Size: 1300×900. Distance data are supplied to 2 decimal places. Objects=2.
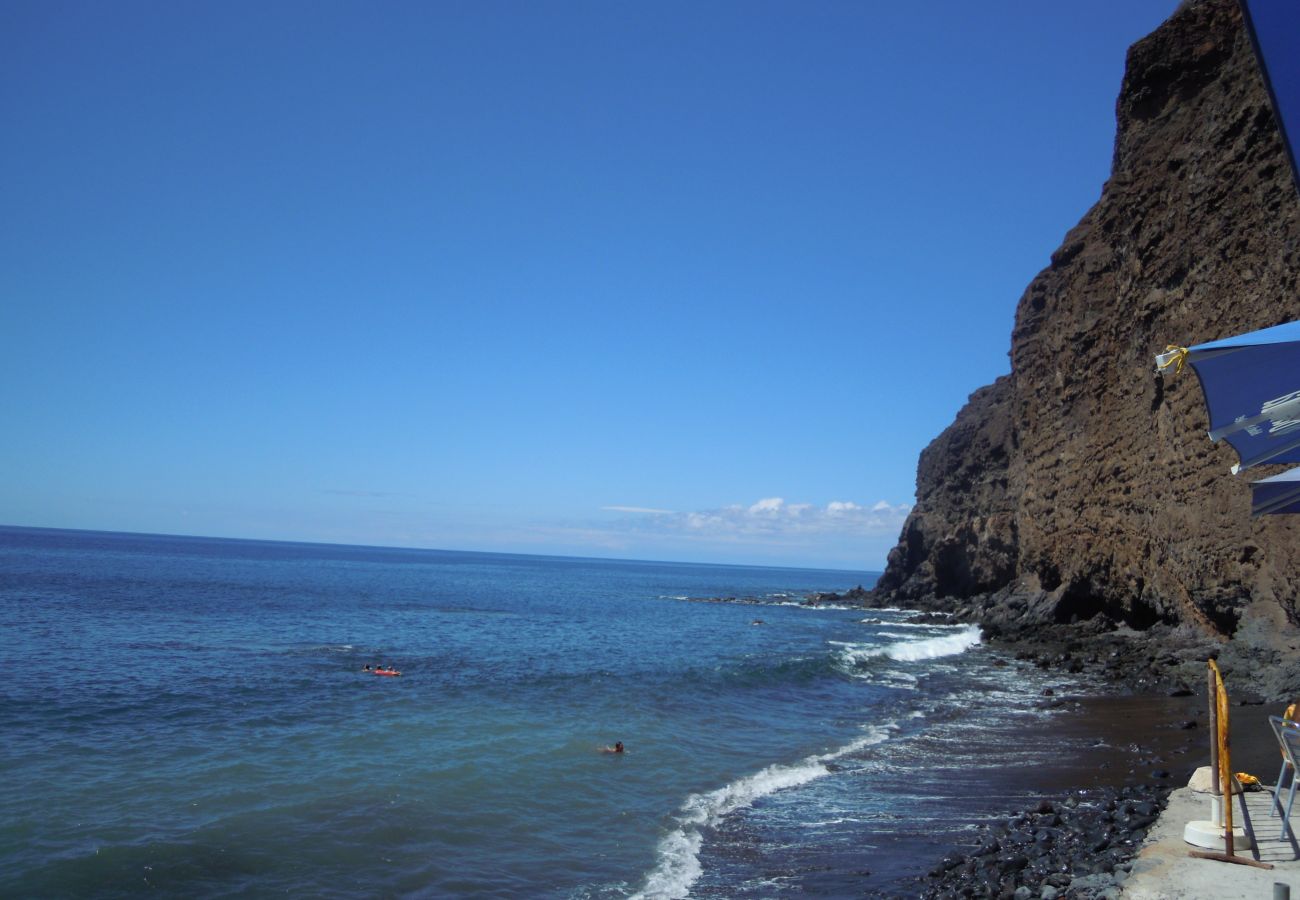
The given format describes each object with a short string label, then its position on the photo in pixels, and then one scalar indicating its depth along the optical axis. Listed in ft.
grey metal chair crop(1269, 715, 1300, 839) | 22.09
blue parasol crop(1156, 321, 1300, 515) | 15.74
